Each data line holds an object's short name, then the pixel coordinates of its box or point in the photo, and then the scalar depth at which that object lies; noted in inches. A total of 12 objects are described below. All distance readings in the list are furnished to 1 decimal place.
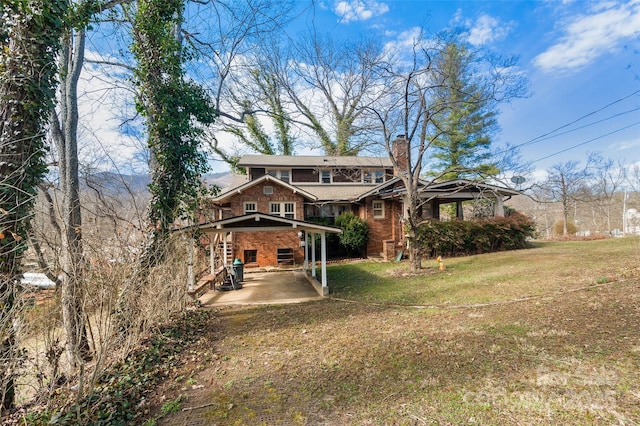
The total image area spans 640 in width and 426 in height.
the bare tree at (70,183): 146.7
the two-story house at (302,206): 590.2
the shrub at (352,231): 606.2
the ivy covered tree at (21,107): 141.5
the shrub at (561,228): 907.7
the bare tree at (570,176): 941.9
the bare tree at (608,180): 1081.4
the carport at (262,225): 339.0
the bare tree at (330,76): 610.5
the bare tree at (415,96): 406.3
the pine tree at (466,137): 903.7
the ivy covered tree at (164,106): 290.5
